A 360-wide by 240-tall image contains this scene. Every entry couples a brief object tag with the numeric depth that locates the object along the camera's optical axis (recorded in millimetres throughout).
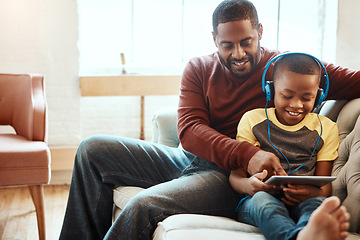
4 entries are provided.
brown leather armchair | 2365
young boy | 1537
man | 1756
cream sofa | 1442
